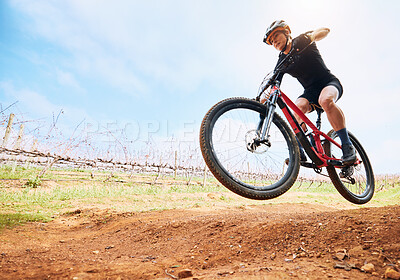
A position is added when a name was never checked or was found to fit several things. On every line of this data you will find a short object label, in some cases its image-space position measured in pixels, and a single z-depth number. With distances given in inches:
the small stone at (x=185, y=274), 81.3
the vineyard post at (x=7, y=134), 510.4
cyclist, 114.3
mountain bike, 92.6
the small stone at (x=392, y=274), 60.4
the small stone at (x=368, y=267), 66.7
